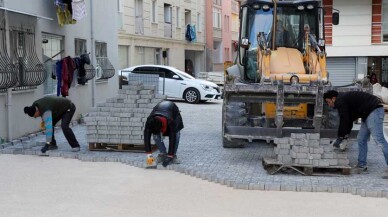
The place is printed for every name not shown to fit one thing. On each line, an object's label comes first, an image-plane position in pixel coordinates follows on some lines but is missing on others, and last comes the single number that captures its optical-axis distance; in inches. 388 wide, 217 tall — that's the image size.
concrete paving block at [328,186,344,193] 295.7
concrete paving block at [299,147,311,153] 331.6
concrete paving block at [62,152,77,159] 384.8
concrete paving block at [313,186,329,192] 297.0
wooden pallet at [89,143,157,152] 414.6
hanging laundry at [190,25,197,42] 1455.5
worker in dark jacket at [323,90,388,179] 328.8
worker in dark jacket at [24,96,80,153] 387.8
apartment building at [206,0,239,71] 1685.5
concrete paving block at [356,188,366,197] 289.7
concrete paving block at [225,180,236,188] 307.4
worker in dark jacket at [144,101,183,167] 348.2
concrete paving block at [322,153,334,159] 331.6
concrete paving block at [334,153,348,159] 332.8
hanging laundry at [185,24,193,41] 1433.3
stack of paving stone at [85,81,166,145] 405.1
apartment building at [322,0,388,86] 821.2
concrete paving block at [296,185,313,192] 297.9
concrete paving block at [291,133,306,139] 335.0
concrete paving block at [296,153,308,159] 331.3
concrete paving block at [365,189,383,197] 287.7
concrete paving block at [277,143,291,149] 336.4
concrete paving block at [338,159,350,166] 333.4
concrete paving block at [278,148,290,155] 336.2
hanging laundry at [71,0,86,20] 534.4
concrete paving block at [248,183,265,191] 301.7
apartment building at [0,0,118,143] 443.2
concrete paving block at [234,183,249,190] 303.1
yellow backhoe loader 372.5
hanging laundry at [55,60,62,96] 526.9
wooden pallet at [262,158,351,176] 330.0
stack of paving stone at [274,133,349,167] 330.3
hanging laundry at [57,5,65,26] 538.0
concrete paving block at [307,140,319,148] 331.6
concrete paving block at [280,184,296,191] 299.4
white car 901.8
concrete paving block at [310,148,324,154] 330.6
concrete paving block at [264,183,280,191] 300.5
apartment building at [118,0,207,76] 1088.8
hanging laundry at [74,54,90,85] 564.1
